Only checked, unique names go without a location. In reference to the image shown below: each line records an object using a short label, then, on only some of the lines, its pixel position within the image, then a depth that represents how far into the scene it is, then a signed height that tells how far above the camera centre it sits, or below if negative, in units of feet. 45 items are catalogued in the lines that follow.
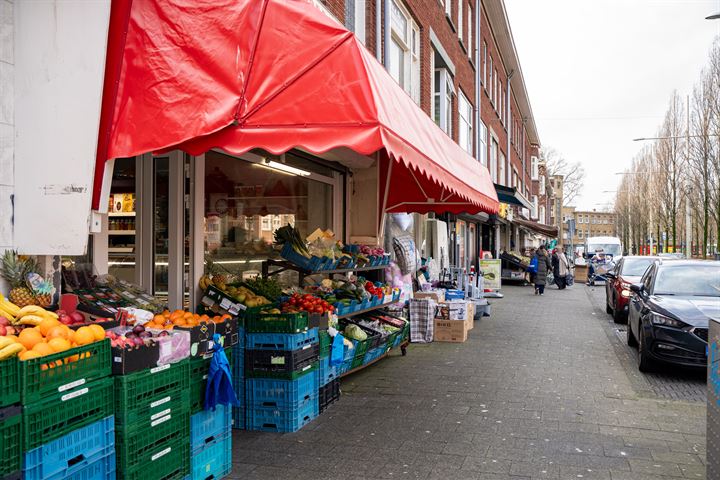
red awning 13.89 +3.74
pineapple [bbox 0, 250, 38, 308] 13.79 -0.90
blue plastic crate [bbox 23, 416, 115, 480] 9.95 -3.83
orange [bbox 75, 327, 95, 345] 11.42 -1.91
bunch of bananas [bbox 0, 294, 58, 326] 12.05 -1.60
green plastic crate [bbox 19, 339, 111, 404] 9.93 -2.38
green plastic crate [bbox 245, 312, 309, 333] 17.93 -2.61
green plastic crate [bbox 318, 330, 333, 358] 20.11 -3.65
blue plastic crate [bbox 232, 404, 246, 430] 18.52 -5.69
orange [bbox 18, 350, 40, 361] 10.04 -2.01
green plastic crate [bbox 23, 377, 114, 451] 9.91 -3.11
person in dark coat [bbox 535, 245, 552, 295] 69.05 -4.14
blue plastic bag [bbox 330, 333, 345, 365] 21.02 -4.01
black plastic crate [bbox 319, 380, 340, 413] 20.35 -5.62
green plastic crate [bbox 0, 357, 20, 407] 9.53 -2.34
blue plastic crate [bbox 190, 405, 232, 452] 14.10 -4.69
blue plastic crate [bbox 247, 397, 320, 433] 18.06 -5.62
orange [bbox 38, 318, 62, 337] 11.71 -1.74
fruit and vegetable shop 11.19 -1.28
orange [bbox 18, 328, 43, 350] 10.73 -1.82
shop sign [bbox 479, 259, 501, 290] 61.11 -3.76
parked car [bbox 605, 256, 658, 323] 44.52 -3.63
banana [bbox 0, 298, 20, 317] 12.73 -1.49
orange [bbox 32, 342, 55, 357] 10.42 -1.97
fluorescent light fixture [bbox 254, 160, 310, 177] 25.96 +3.22
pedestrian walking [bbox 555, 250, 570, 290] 81.56 -5.04
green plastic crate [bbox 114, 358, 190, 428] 11.81 -3.28
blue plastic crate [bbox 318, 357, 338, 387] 20.27 -4.78
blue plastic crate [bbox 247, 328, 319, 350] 17.87 -3.17
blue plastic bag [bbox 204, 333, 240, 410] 14.35 -3.64
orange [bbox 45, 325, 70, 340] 11.38 -1.82
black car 24.57 -3.30
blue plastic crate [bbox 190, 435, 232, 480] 14.07 -5.50
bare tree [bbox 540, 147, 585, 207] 246.88 +24.21
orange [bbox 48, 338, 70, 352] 10.75 -1.95
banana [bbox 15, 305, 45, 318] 12.55 -1.54
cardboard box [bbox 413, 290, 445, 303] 36.78 -3.65
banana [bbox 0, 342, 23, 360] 9.84 -1.89
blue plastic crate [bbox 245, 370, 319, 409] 17.98 -4.77
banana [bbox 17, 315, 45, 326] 12.03 -1.66
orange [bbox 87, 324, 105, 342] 11.82 -1.89
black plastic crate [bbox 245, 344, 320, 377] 17.85 -3.79
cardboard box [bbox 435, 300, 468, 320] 35.58 -4.48
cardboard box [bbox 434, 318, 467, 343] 35.27 -5.66
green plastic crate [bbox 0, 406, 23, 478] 9.45 -3.27
